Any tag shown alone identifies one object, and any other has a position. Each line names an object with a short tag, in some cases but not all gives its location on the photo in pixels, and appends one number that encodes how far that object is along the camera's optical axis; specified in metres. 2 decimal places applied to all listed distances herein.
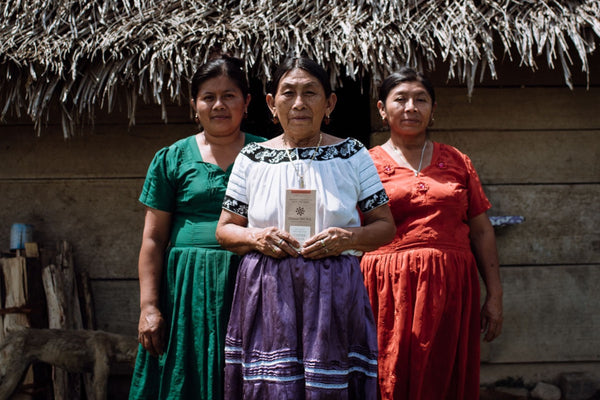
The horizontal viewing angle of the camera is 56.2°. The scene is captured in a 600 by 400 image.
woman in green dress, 1.92
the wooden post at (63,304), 3.15
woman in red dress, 2.20
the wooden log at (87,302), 3.31
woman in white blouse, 1.64
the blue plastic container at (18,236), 3.27
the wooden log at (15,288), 3.10
